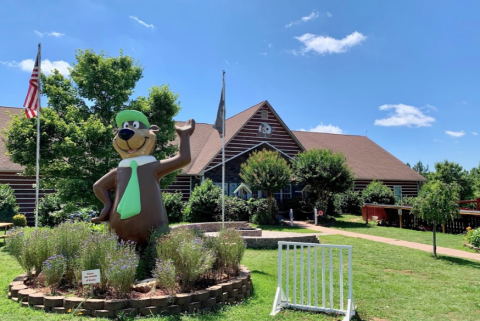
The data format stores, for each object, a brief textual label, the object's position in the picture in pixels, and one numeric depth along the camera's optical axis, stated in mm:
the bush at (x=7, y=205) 16828
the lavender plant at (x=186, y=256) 5520
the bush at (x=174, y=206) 20250
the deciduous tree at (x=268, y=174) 19484
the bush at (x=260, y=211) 20281
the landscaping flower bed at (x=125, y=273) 5098
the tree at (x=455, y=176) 35594
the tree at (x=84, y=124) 12344
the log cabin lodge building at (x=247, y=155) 19875
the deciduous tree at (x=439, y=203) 10914
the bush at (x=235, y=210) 20578
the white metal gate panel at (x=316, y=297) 5285
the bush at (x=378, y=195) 24953
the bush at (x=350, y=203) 26328
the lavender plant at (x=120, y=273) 5125
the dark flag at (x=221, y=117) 12391
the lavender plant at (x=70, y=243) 5930
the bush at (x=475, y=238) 12711
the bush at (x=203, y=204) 19844
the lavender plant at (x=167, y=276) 5273
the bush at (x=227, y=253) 6546
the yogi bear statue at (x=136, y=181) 7168
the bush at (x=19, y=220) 16291
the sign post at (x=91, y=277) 5004
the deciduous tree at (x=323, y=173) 20672
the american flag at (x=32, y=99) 10508
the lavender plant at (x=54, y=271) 5520
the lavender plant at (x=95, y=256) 5422
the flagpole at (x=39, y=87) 10172
